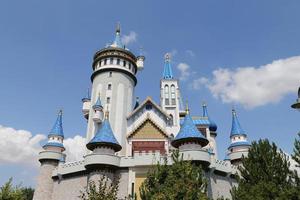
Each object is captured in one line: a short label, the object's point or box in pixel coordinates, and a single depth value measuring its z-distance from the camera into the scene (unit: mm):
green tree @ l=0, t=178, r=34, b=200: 19078
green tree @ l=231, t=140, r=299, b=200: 20172
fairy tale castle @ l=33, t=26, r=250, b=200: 30594
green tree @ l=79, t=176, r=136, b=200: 17023
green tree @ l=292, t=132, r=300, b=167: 19316
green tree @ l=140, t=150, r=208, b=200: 17125
